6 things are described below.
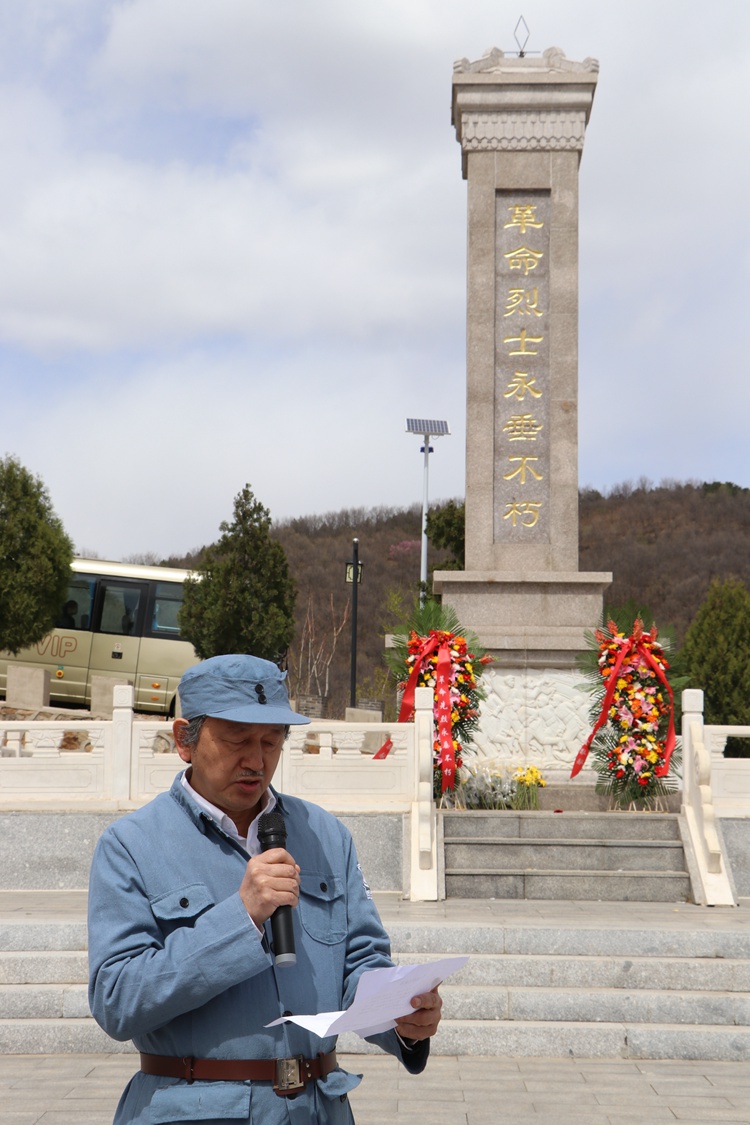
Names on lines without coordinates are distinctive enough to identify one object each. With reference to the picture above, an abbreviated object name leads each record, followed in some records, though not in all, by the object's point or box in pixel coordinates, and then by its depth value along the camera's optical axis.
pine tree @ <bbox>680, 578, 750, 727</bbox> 21.06
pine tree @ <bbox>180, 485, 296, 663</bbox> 22.00
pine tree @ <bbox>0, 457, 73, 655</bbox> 21.11
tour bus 22.69
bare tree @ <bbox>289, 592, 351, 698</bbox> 35.31
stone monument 12.12
